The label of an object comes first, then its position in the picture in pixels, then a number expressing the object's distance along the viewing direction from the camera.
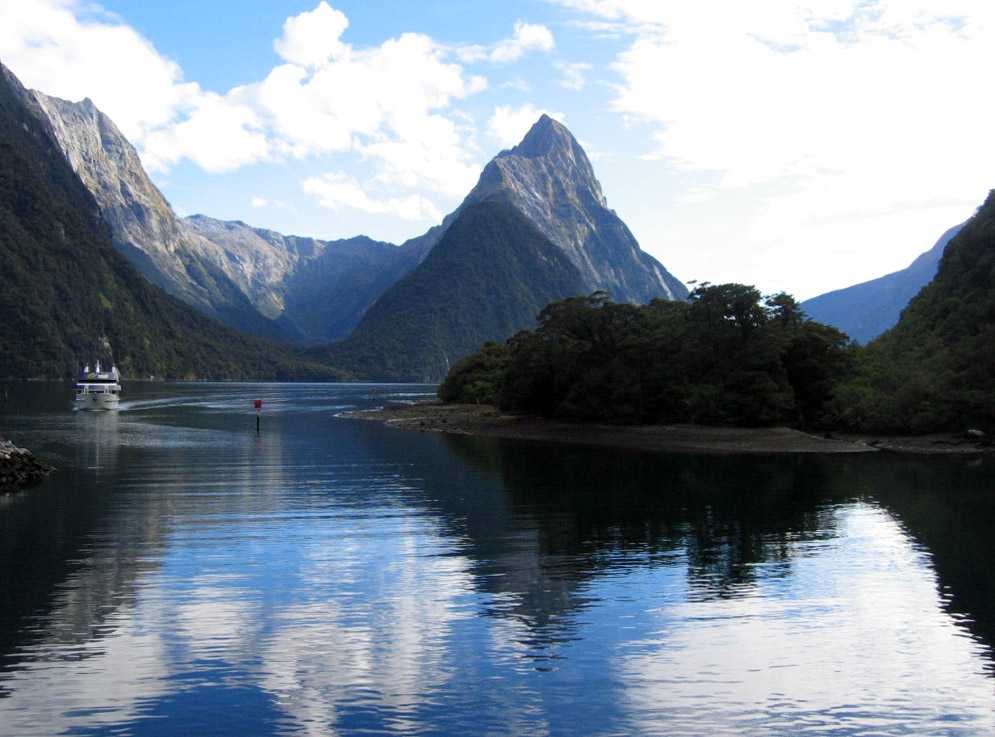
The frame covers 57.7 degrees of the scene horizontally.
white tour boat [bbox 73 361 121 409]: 162.12
